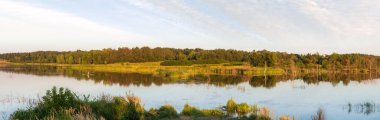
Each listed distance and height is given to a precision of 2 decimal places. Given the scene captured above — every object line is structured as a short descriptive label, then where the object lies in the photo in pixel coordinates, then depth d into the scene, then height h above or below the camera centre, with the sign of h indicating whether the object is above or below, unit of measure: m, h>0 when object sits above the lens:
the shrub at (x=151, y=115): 19.20 -2.84
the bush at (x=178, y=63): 112.88 -1.49
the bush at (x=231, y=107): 25.01 -3.15
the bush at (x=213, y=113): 21.96 -3.08
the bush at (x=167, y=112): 20.42 -2.90
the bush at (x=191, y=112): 21.45 -2.96
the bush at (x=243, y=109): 24.43 -3.16
